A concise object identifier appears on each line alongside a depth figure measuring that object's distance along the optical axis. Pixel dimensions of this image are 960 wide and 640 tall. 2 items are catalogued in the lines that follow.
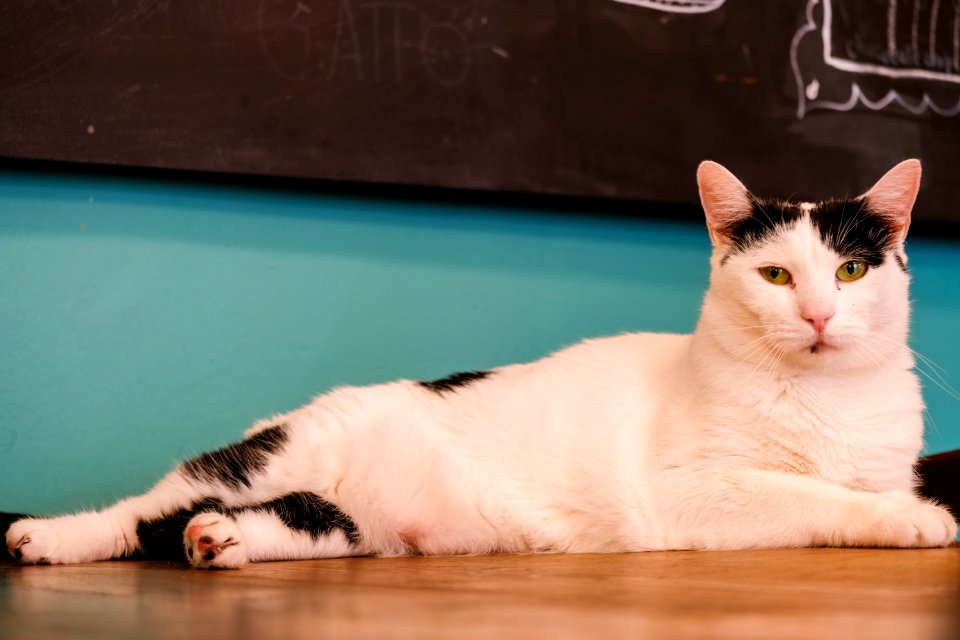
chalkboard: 1.39
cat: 1.23
